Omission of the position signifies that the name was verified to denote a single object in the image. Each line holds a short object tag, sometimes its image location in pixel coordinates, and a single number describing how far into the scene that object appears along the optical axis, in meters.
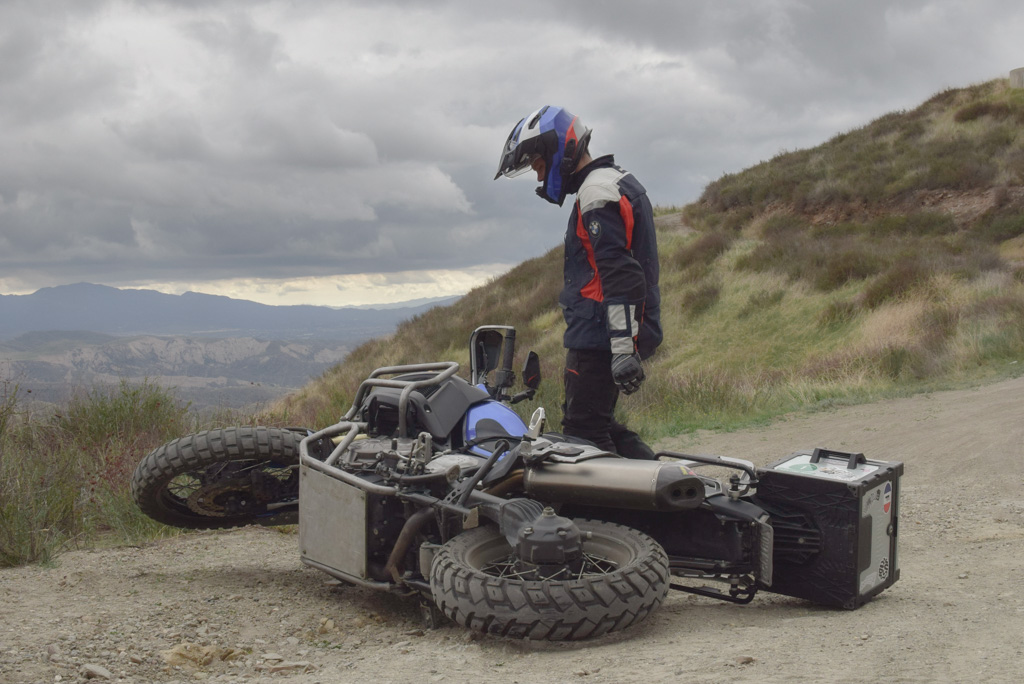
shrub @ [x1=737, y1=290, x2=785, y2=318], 18.53
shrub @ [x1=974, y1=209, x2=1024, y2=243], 19.47
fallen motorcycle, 2.95
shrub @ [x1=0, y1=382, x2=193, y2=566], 4.68
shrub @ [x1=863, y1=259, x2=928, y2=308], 15.76
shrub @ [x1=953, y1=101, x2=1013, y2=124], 26.66
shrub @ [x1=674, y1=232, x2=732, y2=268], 22.11
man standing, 4.37
